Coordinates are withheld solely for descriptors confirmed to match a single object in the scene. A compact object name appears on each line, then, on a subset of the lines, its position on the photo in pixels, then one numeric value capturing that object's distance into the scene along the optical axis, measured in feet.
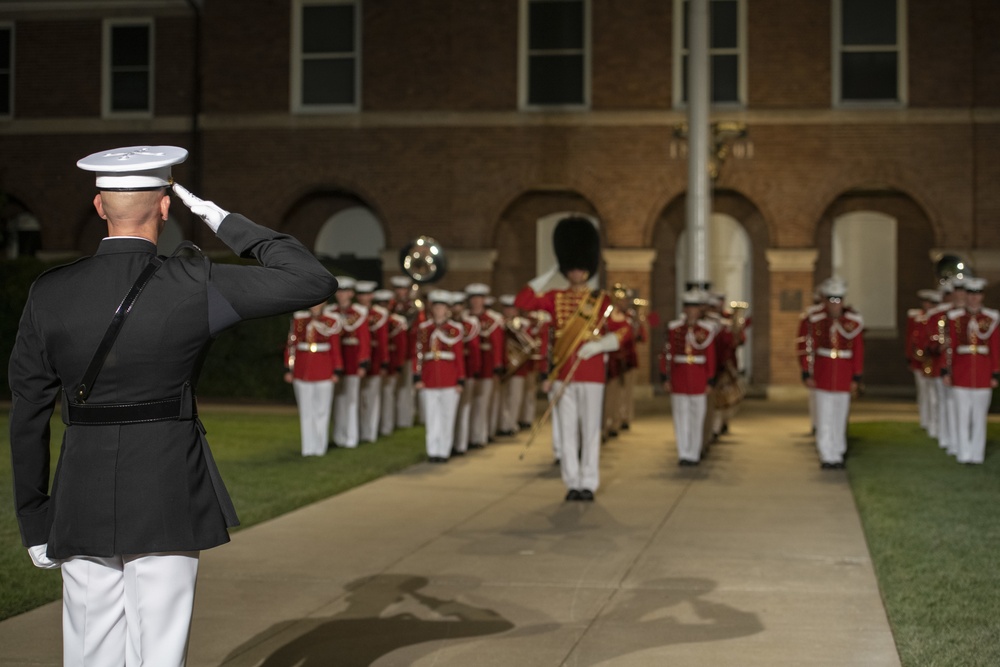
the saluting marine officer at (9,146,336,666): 13.19
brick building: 87.30
